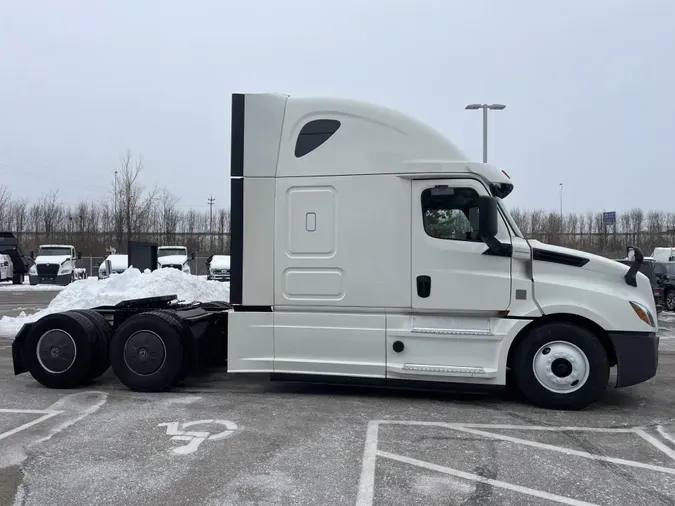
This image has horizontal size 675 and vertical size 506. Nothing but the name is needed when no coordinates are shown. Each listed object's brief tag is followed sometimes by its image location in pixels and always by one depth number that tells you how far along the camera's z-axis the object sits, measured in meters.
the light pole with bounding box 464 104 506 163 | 18.50
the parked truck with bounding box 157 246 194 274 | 29.05
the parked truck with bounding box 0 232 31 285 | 33.19
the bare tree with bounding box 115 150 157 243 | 41.91
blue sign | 56.94
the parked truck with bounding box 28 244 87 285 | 31.31
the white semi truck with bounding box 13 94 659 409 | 6.39
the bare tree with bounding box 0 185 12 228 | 53.65
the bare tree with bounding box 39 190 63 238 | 62.72
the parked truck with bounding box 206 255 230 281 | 27.57
